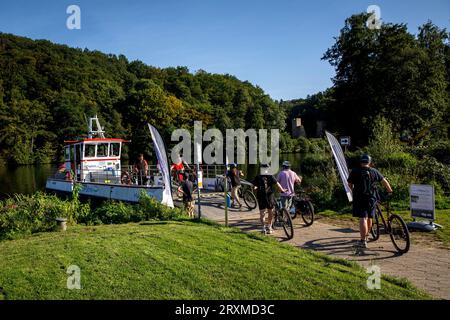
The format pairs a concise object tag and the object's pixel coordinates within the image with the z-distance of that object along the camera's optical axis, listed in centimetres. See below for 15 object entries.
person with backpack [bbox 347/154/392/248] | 715
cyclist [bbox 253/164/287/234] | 896
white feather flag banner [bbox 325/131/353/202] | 1098
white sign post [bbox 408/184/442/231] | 890
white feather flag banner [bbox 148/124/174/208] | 1148
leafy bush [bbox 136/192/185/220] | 1107
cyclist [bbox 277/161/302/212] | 938
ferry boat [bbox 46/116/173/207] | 1852
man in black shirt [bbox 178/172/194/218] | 1189
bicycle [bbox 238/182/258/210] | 1309
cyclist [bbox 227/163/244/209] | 1332
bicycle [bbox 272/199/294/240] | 851
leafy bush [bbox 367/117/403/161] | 1561
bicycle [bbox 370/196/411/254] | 708
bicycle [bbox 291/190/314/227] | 1009
